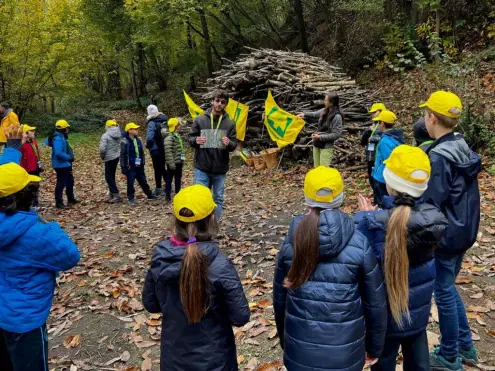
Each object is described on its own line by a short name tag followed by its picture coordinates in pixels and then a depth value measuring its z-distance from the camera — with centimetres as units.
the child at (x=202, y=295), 239
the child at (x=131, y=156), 917
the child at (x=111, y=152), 966
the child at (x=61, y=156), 896
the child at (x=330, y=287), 231
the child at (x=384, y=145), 593
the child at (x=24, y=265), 276
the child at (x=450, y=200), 290
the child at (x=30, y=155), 823
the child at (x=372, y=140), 683
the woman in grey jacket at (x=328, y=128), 752
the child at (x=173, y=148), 899
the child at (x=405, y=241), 239
